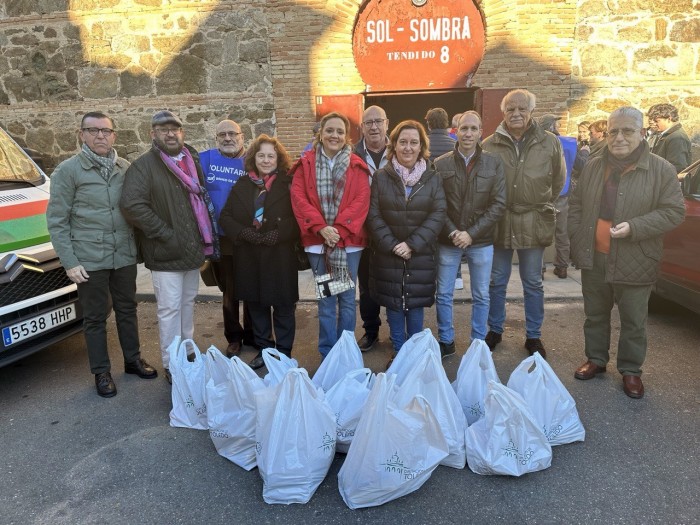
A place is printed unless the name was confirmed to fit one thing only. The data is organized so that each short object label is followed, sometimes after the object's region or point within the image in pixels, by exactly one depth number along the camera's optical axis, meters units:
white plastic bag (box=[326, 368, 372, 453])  2.65
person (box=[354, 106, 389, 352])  3.97
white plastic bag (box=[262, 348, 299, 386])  2.73
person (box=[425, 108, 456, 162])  4.80
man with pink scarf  3.32
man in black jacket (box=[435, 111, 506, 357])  3.66
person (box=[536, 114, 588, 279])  6.14
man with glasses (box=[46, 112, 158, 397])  3.22
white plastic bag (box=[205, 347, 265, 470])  2.63
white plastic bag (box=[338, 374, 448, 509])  2.20
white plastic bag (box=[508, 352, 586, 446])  2.67
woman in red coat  3.48
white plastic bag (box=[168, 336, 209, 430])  3.00
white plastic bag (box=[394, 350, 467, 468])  2.46
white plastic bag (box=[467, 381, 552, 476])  2.41
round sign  7.50
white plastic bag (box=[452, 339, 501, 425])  2.82
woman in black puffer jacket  3.53
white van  3.26
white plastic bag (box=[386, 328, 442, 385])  2.82
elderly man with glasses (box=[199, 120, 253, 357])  3.81
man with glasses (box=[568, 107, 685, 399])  3.15
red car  4.00
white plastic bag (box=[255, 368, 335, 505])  2.30
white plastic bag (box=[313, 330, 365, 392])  2.97
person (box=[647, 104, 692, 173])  5.62
